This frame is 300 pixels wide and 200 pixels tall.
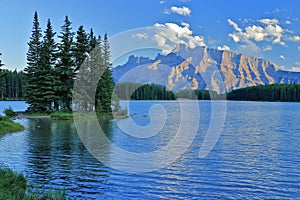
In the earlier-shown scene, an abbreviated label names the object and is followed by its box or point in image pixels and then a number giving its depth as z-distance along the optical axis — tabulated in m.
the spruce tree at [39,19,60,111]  58.09
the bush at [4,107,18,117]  56.46
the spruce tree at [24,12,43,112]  58.94
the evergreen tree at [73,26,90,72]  58.34
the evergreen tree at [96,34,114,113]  59.53
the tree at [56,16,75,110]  58.12
